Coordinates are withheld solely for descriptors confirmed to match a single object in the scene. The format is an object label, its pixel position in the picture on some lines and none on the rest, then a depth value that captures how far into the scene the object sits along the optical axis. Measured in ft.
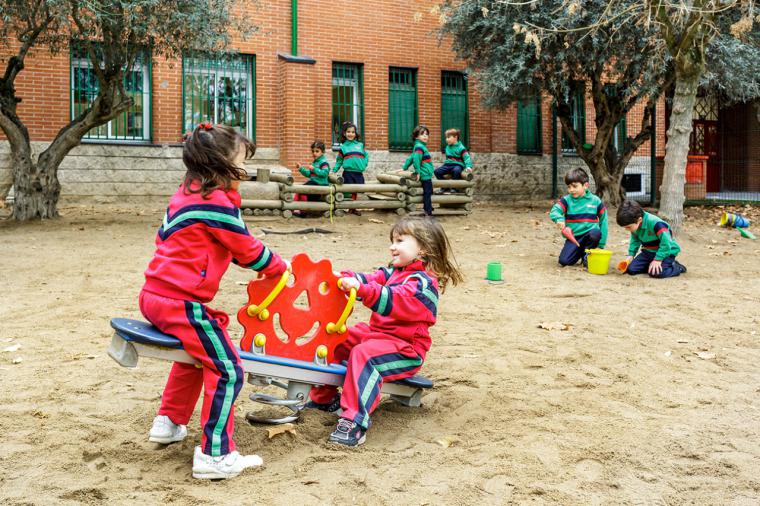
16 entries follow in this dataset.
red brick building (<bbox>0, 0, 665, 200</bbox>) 54.70
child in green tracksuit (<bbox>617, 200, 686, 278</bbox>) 29.94
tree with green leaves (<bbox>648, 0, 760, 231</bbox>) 39.34
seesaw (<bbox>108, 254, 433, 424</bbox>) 13.60
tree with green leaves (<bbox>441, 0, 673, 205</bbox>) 51.11
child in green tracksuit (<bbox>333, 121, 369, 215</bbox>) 50.08
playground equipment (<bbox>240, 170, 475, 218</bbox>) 47.34
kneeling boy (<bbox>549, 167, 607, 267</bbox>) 32.83
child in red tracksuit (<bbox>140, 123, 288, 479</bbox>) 11.75
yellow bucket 31.27
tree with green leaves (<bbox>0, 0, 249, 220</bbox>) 38.65
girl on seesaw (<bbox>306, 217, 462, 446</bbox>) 13.56
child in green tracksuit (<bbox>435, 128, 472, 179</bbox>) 53.62
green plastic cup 29.53
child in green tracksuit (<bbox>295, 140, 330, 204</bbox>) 48.29
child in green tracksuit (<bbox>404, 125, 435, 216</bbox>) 49.87
